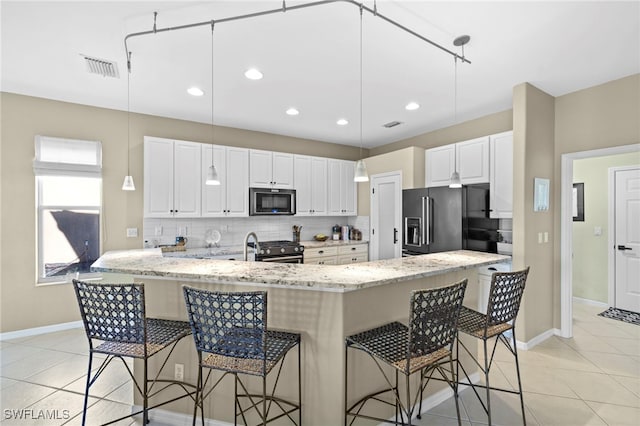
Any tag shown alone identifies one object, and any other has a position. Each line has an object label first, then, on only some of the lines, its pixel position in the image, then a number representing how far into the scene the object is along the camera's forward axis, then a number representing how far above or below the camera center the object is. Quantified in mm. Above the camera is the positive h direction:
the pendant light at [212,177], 2920 +347
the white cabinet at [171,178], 3936 +471
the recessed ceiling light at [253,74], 2933 +1366
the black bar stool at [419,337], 1546 -700
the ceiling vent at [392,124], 4549 +1359
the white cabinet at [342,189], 5484 +449
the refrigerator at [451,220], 3670 -86
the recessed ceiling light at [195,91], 3320 +1358
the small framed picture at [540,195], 3299 +209
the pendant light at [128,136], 2775 +1021
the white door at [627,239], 4211 -362
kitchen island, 1803 -584
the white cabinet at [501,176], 3547 +454
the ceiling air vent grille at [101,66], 2711 +1343
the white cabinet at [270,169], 4656 +697
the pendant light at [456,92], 2428 +1376
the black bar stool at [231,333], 1510 -610
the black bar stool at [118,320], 1708 -613
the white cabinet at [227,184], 4301 +429
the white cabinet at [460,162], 3865 +706
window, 3621 +96
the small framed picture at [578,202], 4773 +183
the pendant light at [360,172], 2618 +356
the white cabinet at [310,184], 5121 +497
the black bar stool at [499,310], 1932 -636
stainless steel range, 4272 -554
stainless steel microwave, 4605 +185
